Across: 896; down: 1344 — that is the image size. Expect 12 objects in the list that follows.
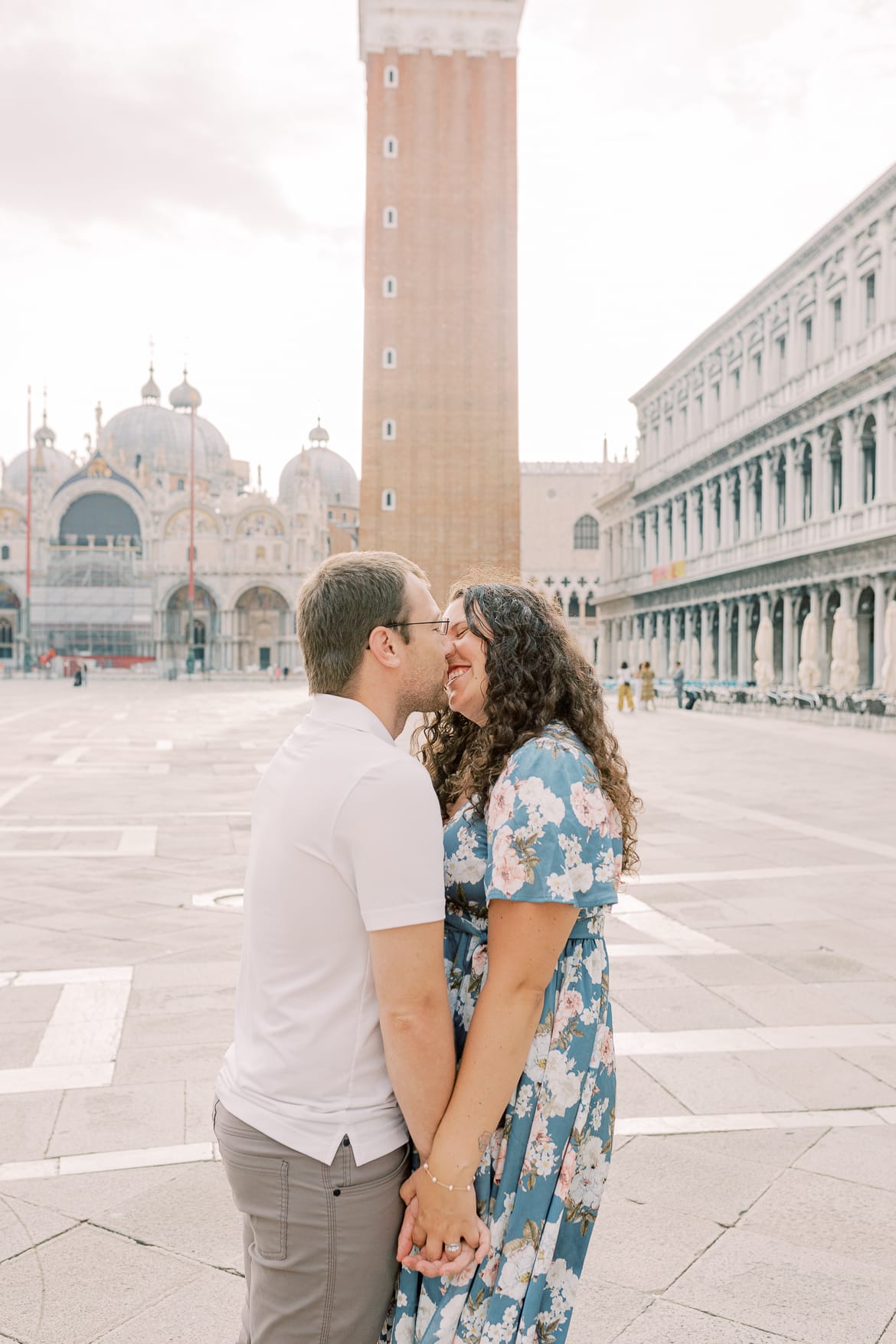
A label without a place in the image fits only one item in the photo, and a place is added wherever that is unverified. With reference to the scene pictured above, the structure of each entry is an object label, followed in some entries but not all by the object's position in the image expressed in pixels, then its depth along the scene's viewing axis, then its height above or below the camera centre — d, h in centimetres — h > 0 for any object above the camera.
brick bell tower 4847 +1530
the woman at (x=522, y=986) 187 -57
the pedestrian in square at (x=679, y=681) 3403 -95
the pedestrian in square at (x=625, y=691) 3275 -121
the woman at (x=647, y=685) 3347 -107
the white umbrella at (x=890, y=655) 2447 -13
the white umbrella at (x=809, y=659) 3050 -27
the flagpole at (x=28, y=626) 7438 +151
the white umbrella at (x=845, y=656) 2744 -17
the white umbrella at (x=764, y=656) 3341 -23
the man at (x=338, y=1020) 180 -60
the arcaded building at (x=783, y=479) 3066 +566
